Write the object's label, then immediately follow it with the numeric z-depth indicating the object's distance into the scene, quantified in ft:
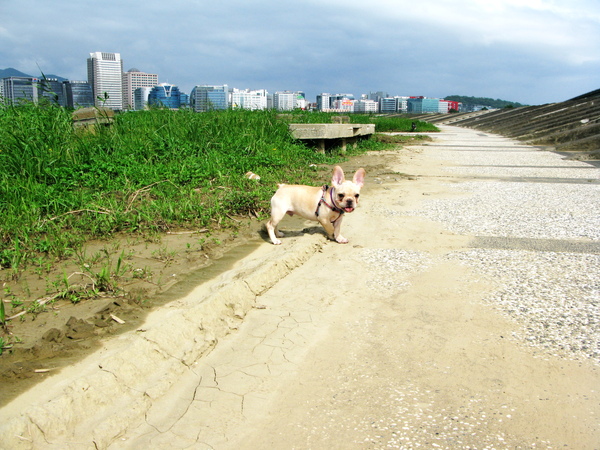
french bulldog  14.89
